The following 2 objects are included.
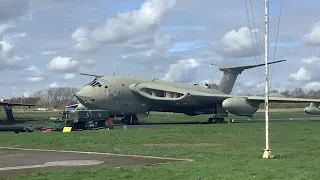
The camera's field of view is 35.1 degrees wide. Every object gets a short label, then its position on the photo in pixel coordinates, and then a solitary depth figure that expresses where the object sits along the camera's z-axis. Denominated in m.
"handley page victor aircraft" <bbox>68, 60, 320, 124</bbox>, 45.53
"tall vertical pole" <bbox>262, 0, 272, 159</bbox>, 16.25
